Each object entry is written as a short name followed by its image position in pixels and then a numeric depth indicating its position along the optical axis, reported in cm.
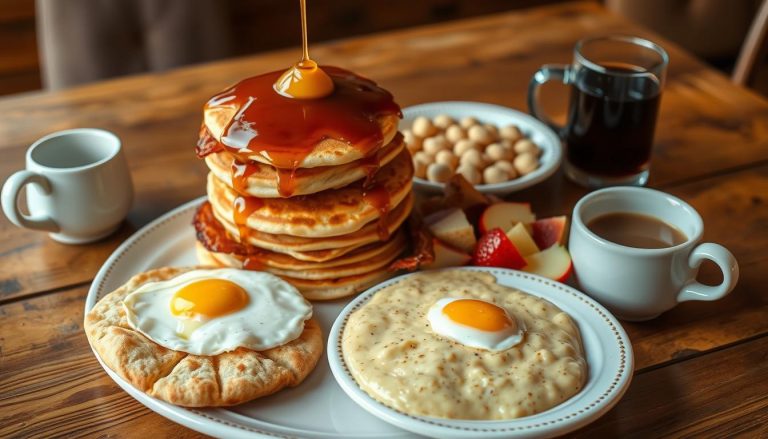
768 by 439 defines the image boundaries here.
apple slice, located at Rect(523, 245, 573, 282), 73
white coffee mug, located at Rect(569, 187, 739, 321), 67
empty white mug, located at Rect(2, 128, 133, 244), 76
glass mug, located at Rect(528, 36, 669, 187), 81
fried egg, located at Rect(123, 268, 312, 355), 64
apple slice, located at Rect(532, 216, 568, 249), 77
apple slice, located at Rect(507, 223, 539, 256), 76
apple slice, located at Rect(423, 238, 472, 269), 74
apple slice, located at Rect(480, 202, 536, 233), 77
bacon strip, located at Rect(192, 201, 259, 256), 72
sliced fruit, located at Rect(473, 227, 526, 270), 74
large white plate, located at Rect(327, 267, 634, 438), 59
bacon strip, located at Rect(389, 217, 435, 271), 72
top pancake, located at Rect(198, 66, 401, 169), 67
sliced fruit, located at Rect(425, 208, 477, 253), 75
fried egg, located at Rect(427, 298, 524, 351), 64
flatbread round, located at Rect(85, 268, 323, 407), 62
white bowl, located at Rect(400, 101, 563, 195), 81
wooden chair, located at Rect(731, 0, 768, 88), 104
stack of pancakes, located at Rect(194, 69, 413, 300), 68
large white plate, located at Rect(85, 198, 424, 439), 61
